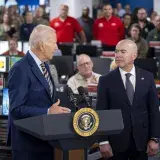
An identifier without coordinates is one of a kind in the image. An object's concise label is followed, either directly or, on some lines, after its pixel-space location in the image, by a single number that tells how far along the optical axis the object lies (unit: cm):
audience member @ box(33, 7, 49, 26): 1445
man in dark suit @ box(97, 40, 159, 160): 423
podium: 303
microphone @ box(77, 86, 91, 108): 338
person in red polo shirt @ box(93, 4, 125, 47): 1245
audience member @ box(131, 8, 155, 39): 1295
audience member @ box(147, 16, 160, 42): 1215
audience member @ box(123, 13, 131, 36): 1452
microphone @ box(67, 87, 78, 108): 339
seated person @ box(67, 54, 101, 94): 715
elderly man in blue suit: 351
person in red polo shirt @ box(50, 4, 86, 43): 1271
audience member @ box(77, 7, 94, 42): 1451
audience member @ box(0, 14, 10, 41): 1301
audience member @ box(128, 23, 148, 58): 1043
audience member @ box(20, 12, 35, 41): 1401
